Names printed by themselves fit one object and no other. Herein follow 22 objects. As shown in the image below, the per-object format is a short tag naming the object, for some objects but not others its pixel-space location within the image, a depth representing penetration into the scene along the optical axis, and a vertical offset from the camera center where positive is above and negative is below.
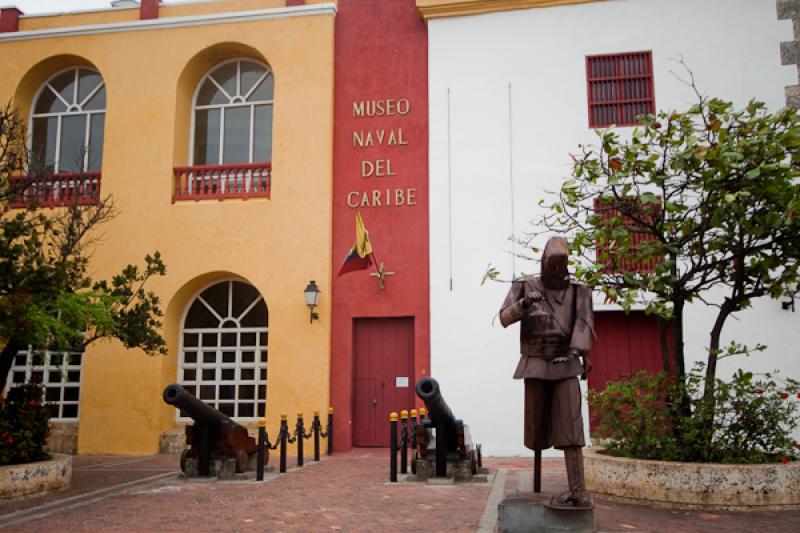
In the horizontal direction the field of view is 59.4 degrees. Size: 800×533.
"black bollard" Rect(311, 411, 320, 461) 11.16 -0.79
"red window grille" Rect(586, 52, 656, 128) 12.55 +5.12
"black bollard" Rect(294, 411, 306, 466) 10.55 -0.82
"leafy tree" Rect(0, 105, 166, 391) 8.03 +0.94
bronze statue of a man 5.78 +0.26
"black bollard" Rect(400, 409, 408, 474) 9.47 -0.93
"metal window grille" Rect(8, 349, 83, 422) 13.58 -0.05
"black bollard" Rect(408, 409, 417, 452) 10.33 -0.79
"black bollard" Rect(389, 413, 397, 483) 9.06 -0.91
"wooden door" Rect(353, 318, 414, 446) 12.68 +0.07
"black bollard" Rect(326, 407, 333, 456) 11.84 -0.81
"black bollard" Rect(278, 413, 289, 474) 9.80 -0.78
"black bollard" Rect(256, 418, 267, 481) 9.30 -0.91
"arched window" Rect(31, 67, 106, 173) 14.59 +5.43
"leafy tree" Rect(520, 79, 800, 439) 7.02 +1.72
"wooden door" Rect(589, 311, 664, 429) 12.07 +0.51
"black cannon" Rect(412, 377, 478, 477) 8.76 -0.83
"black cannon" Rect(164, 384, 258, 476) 9.55 -0.86
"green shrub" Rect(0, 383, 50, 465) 8.46 -0.58
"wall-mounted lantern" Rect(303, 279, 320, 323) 12.38 +1.47
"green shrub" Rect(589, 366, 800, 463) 7.37 -0.48
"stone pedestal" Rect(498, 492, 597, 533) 5.45 -1.09
